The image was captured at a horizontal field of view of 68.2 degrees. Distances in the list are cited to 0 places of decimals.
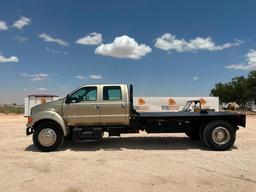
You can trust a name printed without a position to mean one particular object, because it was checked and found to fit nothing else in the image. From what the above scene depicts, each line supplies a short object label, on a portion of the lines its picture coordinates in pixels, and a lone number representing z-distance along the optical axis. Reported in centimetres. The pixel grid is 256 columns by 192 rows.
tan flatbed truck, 627
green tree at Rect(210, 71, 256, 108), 3407
